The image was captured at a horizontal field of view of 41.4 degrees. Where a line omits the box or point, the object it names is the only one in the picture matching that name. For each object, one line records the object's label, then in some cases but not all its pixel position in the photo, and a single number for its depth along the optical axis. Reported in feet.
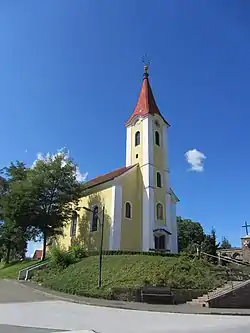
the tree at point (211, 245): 127.20
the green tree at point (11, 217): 108.88
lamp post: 64.39
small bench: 58.39
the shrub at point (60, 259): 87.38
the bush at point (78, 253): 92.83
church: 115.85
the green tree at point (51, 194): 109.70
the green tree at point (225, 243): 301.51
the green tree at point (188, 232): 211.55
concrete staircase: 57.21
